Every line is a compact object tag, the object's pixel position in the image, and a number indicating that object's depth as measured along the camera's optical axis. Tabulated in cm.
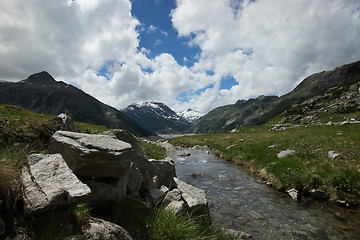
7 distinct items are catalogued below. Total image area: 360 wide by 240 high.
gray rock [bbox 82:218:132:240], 445
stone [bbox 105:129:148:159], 1087
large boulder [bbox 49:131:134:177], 597
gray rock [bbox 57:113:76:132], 1252
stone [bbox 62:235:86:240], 397
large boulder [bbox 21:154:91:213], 396
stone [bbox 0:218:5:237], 333
